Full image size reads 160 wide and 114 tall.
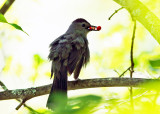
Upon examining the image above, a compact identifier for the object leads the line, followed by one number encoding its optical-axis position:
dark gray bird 7.53
